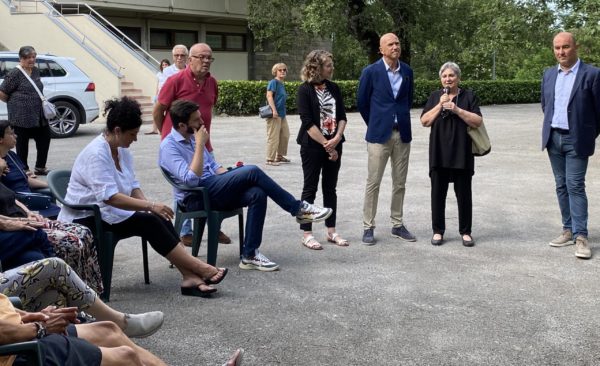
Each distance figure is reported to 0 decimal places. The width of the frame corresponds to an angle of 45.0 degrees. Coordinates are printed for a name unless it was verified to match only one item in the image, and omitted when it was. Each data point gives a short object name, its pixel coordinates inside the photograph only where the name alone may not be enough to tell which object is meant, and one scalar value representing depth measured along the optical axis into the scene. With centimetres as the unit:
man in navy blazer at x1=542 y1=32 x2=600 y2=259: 641
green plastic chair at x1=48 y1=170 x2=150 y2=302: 497
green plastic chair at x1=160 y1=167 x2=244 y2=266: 570
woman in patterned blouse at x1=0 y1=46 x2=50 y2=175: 1015
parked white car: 1569
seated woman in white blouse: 502
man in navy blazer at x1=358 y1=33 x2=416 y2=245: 682
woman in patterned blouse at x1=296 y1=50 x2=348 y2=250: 665
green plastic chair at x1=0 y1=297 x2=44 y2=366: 278
